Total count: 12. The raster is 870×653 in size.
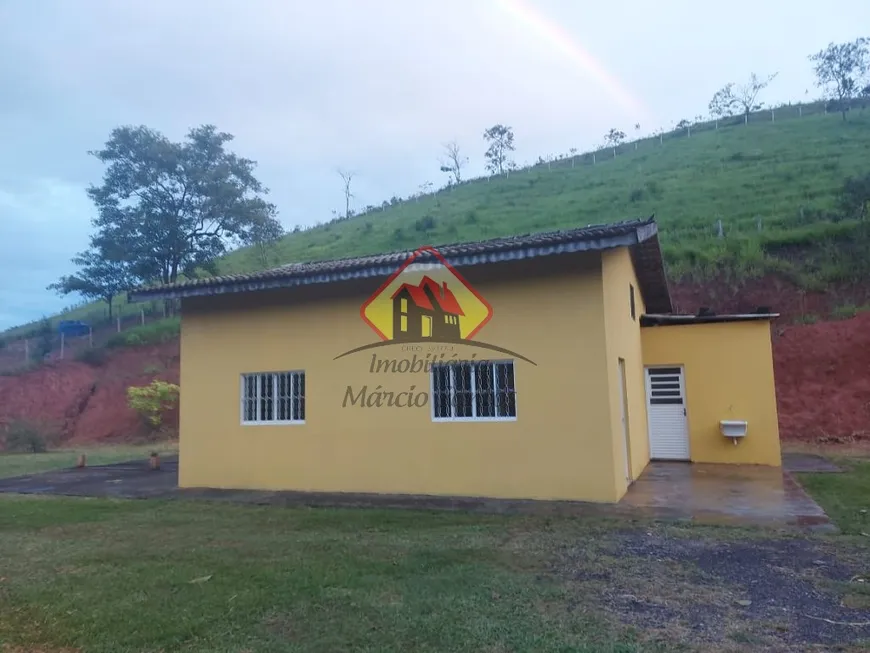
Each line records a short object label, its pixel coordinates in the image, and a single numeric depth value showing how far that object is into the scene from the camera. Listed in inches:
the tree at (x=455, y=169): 2080.6
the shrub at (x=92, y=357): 1107.3
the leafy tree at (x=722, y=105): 1963.6
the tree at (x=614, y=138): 1958.3
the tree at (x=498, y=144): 2023.9
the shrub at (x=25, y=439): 756.6
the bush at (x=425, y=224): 1365.7
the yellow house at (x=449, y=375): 319.3
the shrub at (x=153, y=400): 828.0
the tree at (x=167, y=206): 1216.8
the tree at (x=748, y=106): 1936.5
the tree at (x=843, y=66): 1557.6
